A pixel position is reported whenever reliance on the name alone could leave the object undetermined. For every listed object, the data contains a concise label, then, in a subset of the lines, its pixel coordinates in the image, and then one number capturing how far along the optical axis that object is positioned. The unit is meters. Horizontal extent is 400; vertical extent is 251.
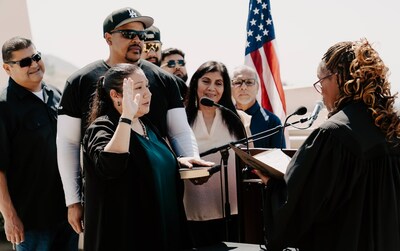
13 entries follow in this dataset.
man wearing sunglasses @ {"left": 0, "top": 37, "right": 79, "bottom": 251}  3.37
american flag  6.26
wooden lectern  2.88
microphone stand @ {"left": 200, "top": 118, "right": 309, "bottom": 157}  2.60
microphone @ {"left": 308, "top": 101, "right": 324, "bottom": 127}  2.61
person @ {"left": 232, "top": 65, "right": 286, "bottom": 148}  4.16
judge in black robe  2.20
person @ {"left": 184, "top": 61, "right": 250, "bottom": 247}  3.41
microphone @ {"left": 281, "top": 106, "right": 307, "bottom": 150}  2.70
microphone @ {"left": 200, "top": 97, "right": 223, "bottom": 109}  2.91
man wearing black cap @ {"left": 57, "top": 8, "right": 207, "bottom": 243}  2.88
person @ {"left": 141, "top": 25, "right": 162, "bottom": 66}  4.24
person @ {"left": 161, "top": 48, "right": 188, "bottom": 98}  4.52
